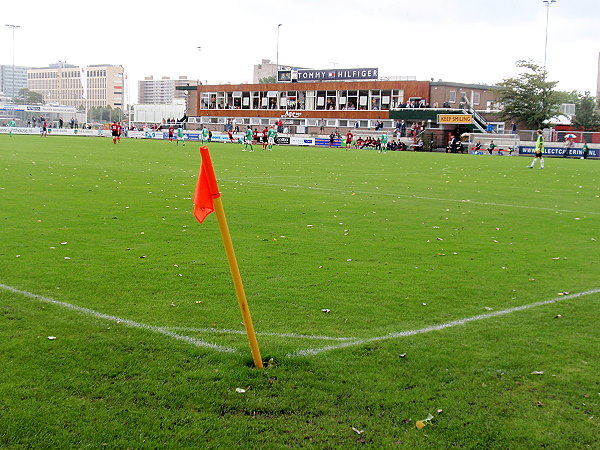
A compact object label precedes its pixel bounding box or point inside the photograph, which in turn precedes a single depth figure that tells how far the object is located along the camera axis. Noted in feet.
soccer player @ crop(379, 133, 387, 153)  198.29
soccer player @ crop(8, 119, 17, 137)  243.13
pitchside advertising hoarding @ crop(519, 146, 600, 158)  180.86
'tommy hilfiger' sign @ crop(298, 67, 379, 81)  289.74
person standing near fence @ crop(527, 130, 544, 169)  117.05
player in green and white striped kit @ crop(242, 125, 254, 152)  185.88
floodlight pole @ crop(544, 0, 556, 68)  257.96
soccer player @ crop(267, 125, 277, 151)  192.61
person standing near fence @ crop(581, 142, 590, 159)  179.01
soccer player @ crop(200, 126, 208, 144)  208.46
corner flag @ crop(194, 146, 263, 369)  16.97
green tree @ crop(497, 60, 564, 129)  242.58
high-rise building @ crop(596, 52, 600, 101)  334.89
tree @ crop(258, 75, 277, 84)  475.02
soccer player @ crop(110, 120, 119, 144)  194.43
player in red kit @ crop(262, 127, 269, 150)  184.96
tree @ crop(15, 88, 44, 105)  558.19
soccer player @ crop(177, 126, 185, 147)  218.05
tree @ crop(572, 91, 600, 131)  266.16
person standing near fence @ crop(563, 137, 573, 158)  185.28
